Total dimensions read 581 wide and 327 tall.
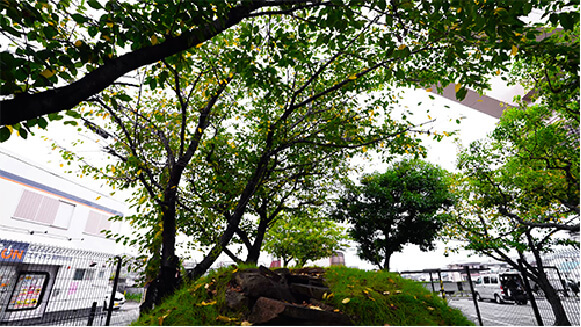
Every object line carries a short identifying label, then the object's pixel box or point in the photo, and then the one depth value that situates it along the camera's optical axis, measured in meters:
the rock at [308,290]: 4.55
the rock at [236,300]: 3.80
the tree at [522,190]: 7.83
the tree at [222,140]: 5.27
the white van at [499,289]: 17.14
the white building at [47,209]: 14.87
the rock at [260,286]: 3.98
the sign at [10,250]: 10.63
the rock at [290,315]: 3.36
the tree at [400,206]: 15.20
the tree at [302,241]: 17.66
